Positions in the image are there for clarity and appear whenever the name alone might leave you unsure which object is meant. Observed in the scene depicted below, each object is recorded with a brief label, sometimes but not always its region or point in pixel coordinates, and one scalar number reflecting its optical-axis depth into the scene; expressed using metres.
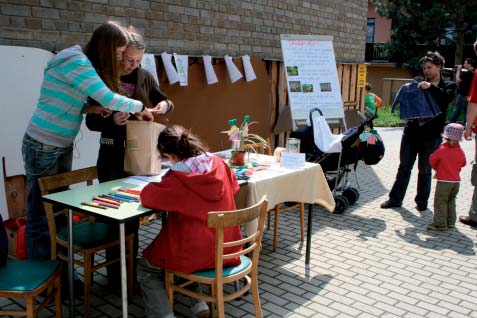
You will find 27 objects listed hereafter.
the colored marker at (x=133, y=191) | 3.22
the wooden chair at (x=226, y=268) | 2.72
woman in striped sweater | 3.12
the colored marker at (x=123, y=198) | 3.07
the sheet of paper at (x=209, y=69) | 6.50
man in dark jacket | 5.66
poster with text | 6.94
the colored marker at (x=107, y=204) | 2.95
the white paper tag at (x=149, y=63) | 5.58
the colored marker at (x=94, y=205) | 2.93
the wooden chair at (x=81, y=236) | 3.27
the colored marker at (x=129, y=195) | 3.12
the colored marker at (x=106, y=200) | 3.01
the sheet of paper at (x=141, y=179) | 3.48
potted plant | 4.07
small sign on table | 4.13
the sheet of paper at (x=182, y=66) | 6.05
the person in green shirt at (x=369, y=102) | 9.80
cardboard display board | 6.32
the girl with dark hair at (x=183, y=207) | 2.80
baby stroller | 5.54
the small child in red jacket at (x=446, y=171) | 5.25
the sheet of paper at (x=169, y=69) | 5.88
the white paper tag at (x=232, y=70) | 6.88
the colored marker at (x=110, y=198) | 3.04
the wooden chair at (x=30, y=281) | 2.70
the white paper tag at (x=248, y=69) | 7.17
